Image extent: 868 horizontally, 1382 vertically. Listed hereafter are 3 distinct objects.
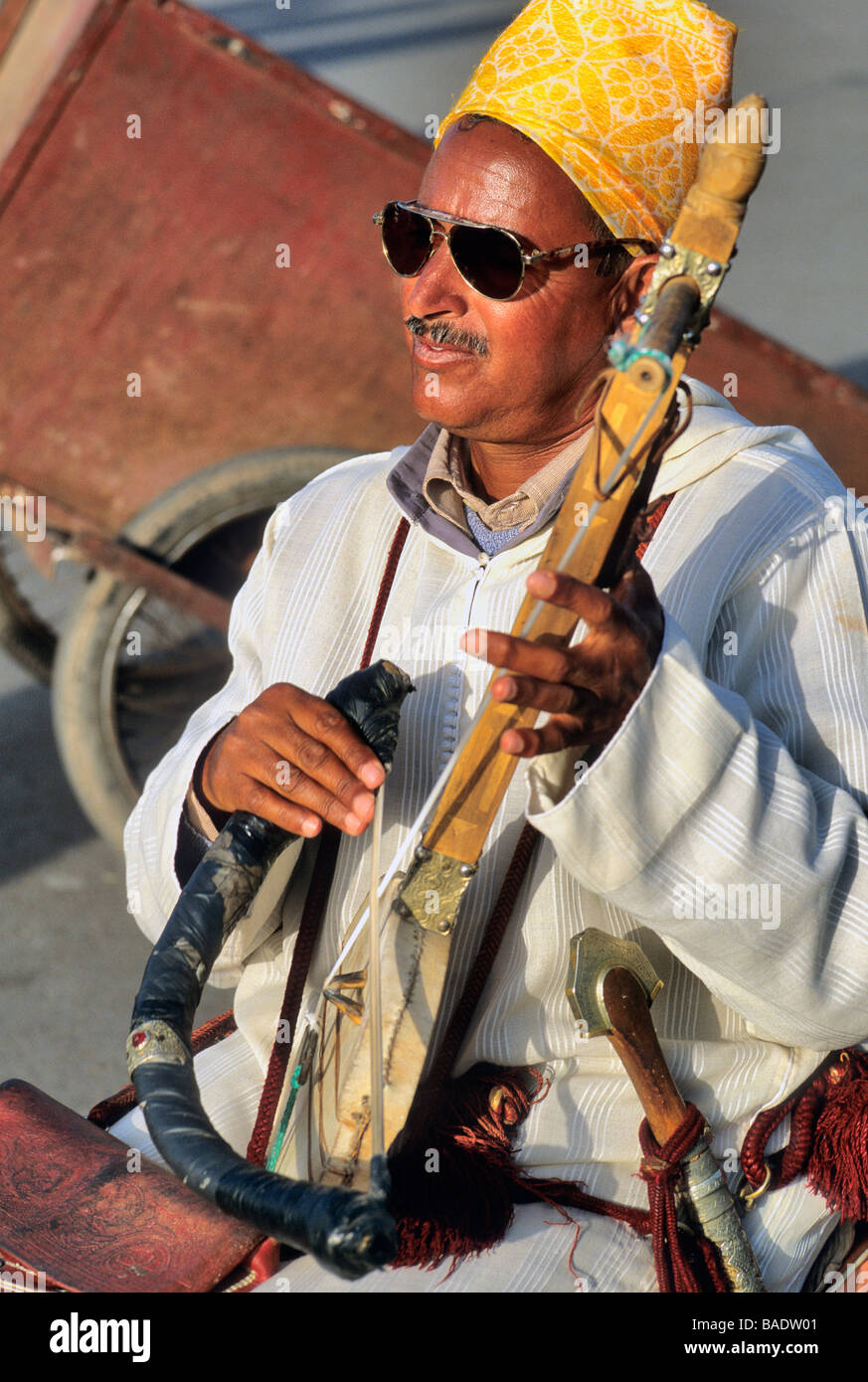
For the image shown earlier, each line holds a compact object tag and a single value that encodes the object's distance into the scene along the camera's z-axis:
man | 1.39
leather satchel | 1.48
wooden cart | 2.87
